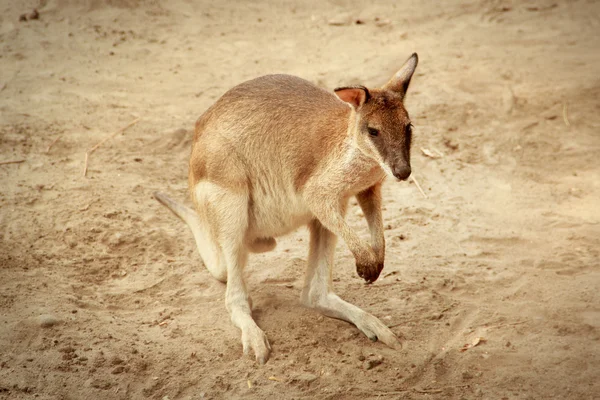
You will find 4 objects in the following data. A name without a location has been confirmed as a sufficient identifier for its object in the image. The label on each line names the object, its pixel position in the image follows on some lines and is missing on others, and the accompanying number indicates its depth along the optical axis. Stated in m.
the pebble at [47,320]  8.19
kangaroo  8.08
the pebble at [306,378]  7.70
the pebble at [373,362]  7.95
